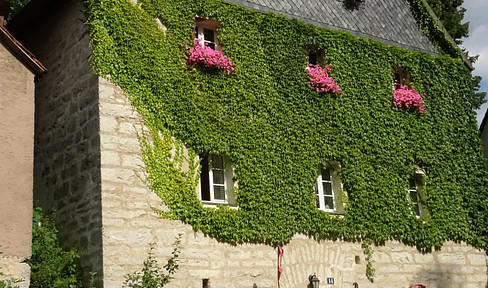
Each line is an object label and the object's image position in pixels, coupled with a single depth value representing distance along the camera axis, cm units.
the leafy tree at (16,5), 1833
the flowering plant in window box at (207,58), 1222
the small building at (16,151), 930
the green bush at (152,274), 1014
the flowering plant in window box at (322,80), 1360
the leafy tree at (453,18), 2277
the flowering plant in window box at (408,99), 1473
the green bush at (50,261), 1012
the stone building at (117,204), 1060
